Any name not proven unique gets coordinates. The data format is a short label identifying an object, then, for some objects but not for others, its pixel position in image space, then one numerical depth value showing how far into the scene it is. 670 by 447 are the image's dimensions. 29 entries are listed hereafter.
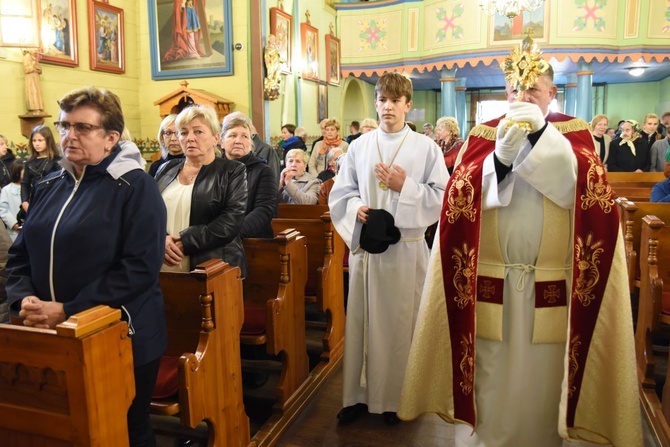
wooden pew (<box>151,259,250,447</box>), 2.18
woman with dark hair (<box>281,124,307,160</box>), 7.57
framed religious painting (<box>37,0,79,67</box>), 7.13
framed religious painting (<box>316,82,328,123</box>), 11.79
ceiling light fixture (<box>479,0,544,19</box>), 9.50
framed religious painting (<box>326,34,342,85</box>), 12.30
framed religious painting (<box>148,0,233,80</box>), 8.52
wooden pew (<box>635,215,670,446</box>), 2.92
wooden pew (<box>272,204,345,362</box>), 3.72
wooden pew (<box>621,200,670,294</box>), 3.64
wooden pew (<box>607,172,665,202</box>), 5.64
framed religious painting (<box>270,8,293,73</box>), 8.98
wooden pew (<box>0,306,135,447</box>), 1.53
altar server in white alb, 2.84
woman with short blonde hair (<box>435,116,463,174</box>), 6.11
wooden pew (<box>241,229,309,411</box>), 2.98
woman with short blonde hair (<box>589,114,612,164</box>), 8.02
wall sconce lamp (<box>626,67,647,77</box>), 14.33
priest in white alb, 2.11
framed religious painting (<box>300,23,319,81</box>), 10.77
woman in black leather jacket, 2.65
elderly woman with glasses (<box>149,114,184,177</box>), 3.45
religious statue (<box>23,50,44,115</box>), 6.82
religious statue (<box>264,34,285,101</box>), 8.59
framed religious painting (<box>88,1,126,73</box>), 7.94
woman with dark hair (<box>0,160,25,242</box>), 5.20
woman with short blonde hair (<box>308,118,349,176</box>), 6.30
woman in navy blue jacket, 1.87
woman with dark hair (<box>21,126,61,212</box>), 4.98
